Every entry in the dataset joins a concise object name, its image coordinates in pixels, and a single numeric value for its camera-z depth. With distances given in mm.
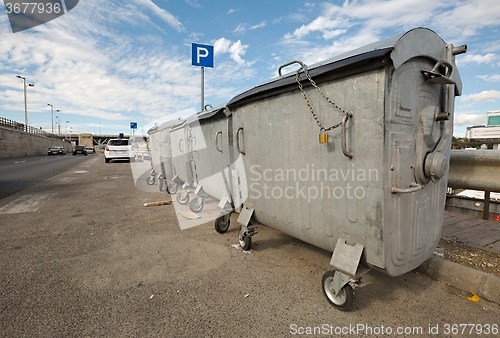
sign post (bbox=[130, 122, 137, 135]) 19250
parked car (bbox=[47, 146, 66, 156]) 36259
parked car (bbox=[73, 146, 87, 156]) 39919
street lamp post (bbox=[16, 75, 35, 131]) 40706
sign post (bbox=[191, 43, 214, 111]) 7605
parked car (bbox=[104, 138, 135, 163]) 19281
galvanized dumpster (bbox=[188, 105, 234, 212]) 4074
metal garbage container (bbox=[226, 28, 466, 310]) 1919
